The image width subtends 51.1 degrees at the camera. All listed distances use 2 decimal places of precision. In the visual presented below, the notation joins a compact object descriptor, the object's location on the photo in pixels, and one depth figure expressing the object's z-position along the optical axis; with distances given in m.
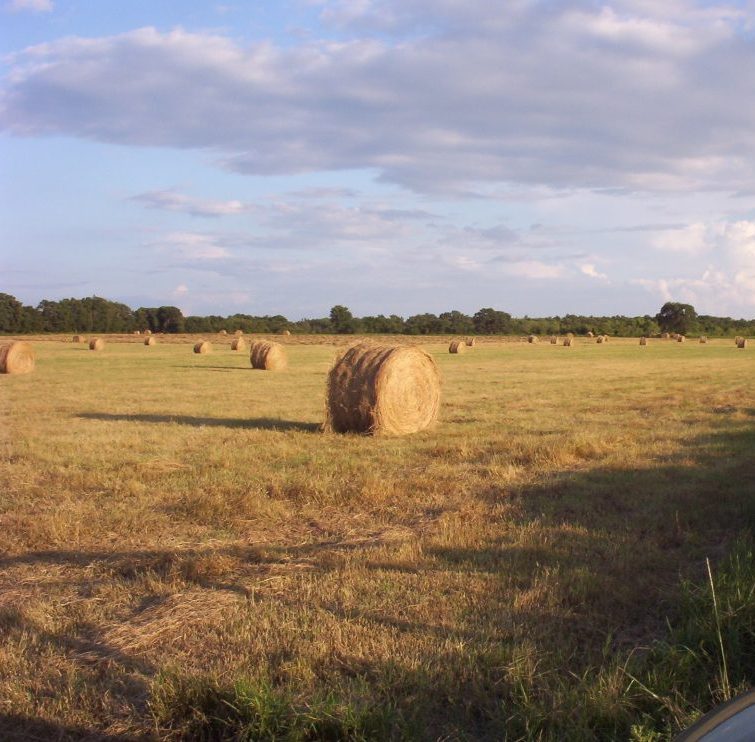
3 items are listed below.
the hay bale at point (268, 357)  31.38
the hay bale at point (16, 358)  29.00
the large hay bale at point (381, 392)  13.32
